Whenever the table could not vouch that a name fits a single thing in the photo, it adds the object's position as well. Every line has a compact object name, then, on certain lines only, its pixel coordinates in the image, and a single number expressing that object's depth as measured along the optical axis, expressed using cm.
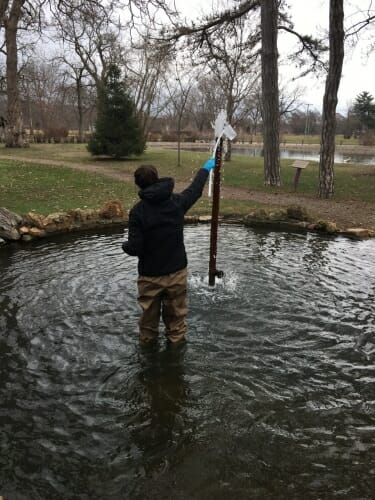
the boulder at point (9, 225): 792
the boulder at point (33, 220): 845
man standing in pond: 354
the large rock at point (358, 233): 866
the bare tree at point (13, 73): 2252
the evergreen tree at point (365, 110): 5300
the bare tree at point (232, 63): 1623
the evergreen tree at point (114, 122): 2189
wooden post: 1317
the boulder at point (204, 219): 988
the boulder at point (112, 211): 965
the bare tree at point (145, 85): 3109
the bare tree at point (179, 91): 2036
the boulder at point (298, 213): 959
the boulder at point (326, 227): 898
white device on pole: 470
